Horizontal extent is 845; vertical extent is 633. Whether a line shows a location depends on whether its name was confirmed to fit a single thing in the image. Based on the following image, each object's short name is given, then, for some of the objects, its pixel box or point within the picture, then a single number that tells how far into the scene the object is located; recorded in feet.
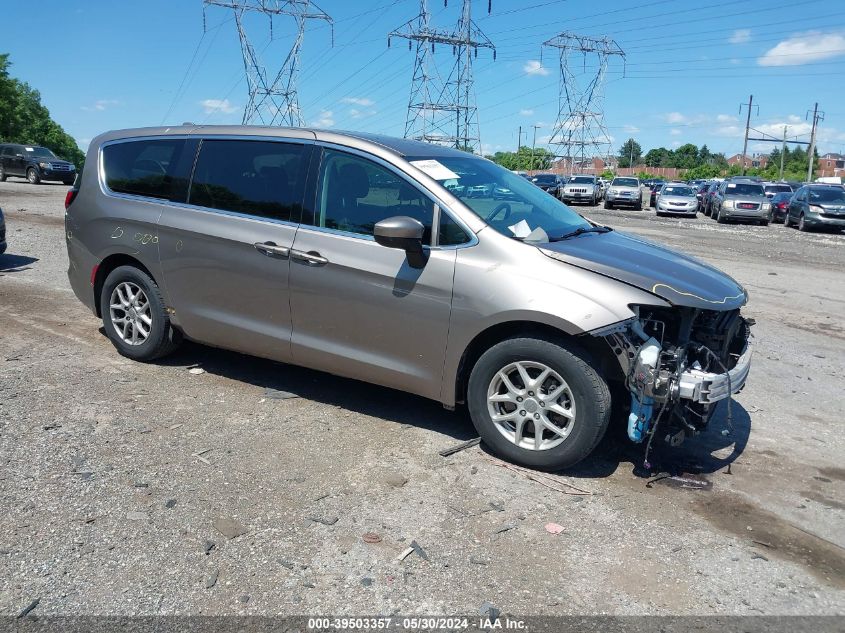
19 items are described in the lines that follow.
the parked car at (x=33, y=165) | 102.58
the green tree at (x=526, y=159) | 353.67
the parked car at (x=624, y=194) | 112.78
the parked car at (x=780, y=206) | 89.20
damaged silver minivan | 13.46
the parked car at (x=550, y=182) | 134.63
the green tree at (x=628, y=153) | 474.49
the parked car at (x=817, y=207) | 79.11
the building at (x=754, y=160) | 507.83
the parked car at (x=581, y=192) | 119.96
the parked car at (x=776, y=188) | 119.26
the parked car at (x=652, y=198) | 124.57
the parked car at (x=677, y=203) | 100.68
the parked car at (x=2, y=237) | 34.17
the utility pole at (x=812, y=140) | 236.32
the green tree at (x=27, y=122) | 205.63
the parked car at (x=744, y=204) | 90.02
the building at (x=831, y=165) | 456.45
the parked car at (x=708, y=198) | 104.16
